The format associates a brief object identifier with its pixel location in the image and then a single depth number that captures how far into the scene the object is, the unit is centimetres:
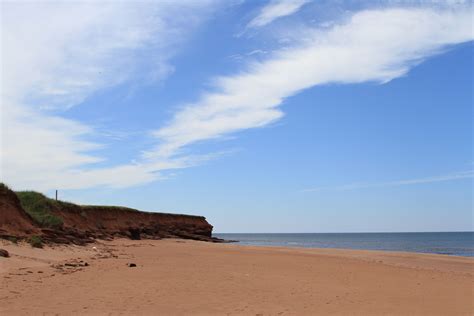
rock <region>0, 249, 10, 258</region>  1318
